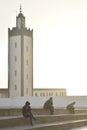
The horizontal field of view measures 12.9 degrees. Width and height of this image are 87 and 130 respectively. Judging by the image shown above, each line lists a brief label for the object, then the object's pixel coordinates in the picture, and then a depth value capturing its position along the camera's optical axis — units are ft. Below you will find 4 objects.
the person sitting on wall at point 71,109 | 67.10
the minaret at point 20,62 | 171.22
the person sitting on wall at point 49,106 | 60.00
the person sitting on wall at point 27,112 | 45.22
